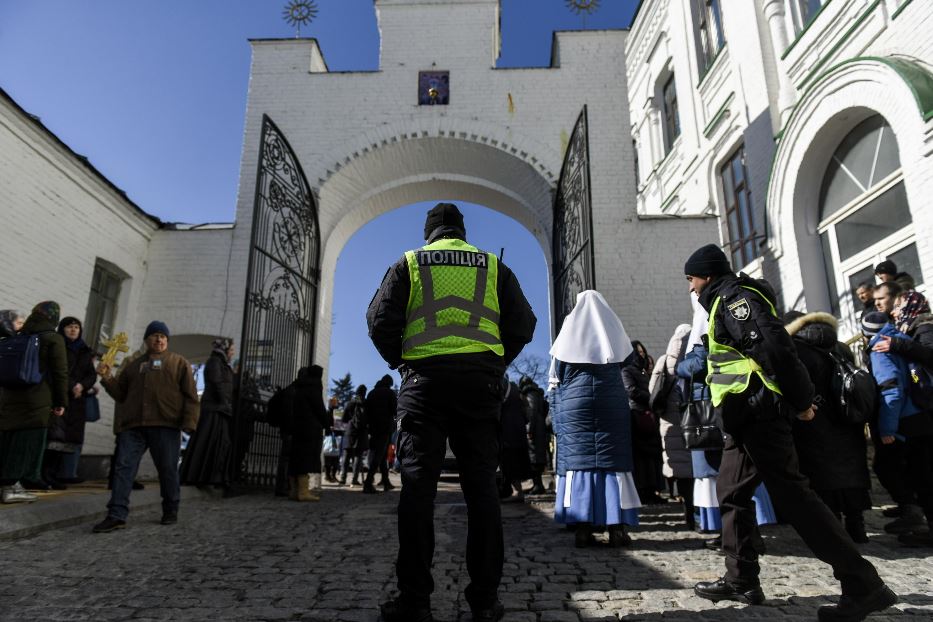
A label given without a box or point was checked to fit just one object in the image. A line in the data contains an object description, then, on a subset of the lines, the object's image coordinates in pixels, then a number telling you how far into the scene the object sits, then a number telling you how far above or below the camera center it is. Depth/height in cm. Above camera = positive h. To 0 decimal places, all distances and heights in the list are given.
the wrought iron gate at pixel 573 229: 889 +366
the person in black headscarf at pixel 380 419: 871 +66
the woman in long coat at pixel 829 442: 408 +18
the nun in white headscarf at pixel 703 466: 403 +2
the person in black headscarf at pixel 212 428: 695 +41
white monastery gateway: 801 +453
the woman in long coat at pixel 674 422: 475 +36
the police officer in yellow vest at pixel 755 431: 264 +17
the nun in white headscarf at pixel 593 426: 427 +30
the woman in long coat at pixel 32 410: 505 +44
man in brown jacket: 506 +44
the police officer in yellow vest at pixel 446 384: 260 +36
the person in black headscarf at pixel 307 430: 737 +42
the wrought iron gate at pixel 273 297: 822 +254
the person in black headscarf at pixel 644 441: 573 +26
